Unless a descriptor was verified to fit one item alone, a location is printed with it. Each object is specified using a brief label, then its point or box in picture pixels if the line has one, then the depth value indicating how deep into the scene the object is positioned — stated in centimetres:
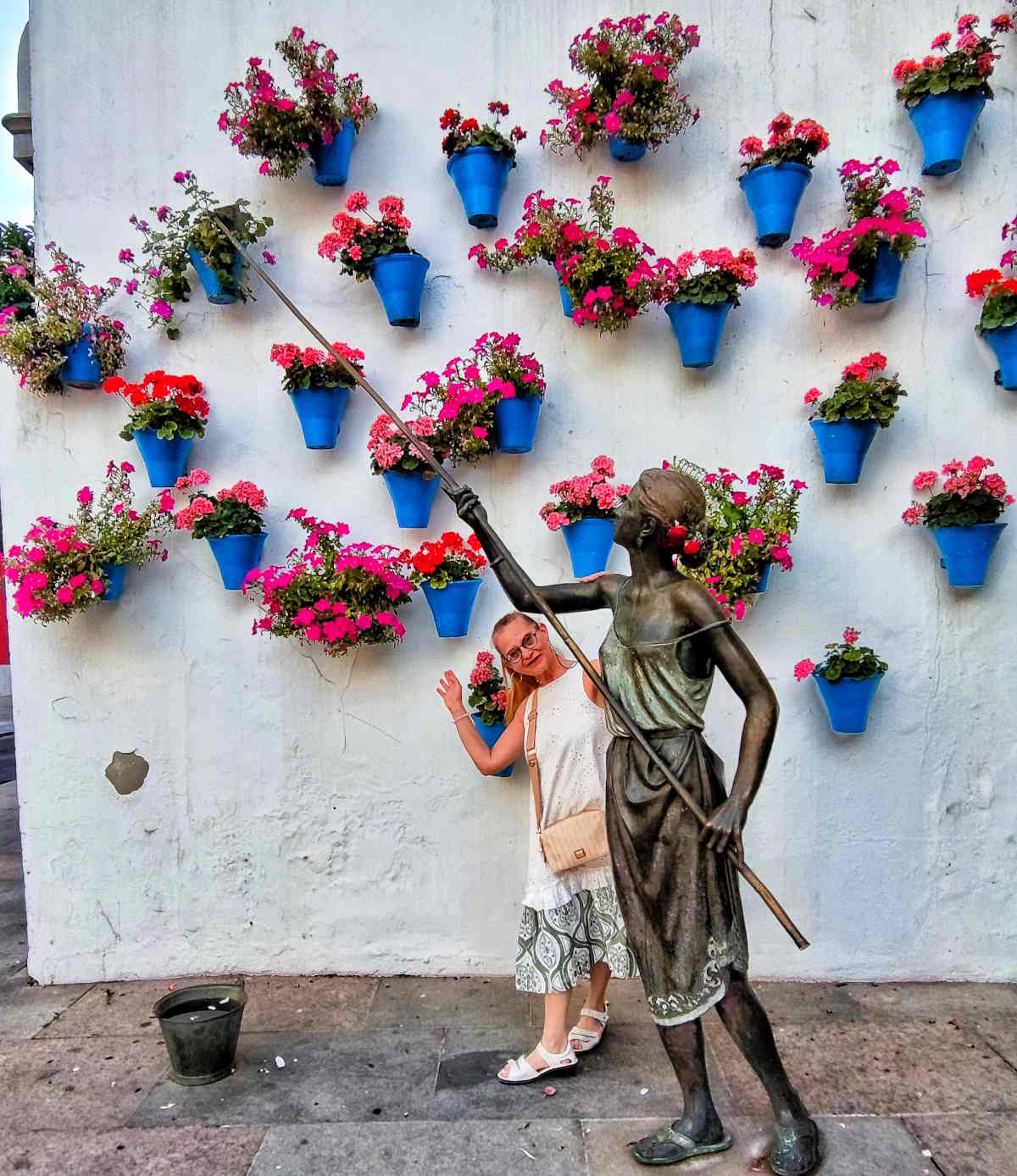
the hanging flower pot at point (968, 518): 367
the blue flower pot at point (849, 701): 371
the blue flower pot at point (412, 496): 377
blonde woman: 315
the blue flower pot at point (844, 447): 369
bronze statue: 246
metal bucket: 315
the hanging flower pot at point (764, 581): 367
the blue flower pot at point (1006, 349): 371
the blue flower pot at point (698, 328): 371
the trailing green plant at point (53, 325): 380
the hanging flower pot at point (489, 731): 383
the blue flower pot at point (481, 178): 376
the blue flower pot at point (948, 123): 368
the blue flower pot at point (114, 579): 383
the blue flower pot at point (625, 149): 382
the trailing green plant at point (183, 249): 384
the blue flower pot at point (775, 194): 372
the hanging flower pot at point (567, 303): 381
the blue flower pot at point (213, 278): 385
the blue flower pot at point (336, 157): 387
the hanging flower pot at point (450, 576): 370
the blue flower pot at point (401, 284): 375
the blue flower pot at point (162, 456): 381
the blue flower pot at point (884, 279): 372
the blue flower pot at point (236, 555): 378
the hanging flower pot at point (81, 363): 386
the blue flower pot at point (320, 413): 381
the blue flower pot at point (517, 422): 373
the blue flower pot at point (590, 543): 369
